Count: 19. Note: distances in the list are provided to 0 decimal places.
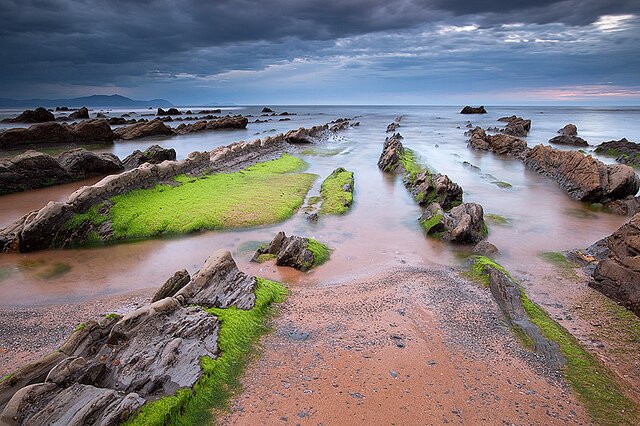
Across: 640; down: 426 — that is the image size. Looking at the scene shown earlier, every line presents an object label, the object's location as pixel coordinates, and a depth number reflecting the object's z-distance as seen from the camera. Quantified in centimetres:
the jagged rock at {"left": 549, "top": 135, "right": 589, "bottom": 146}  3812
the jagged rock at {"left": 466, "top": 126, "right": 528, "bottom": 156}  3130
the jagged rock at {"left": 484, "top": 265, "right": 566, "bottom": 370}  589
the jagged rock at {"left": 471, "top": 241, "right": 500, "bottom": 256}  1028
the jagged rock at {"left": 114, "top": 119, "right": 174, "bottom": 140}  3966
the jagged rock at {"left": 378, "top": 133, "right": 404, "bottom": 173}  2308
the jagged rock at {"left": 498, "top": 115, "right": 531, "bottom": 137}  4826
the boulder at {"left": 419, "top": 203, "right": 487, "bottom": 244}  1106
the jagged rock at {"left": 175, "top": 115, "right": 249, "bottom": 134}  4911
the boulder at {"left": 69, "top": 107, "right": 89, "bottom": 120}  7057
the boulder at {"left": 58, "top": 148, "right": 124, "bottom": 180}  1880
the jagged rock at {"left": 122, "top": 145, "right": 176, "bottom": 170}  2248
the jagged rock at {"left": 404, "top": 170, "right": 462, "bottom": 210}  1499
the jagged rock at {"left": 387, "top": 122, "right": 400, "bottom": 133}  5404
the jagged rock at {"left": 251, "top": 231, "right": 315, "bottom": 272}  915
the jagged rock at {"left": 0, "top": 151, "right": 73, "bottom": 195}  1593
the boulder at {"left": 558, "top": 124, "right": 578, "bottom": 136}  4566
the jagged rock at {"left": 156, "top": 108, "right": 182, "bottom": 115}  10341
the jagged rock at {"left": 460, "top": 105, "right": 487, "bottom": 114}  11855
